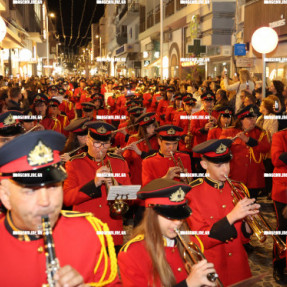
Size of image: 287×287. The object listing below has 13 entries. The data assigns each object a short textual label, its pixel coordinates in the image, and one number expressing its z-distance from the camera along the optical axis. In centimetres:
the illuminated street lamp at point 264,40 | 791
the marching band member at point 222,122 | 599
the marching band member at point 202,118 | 731
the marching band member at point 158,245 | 225
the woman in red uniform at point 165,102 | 1077
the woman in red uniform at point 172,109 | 926
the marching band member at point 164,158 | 445
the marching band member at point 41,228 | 167
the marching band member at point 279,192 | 427
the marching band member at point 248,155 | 538
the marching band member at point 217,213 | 296
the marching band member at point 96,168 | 378
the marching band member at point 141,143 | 541
